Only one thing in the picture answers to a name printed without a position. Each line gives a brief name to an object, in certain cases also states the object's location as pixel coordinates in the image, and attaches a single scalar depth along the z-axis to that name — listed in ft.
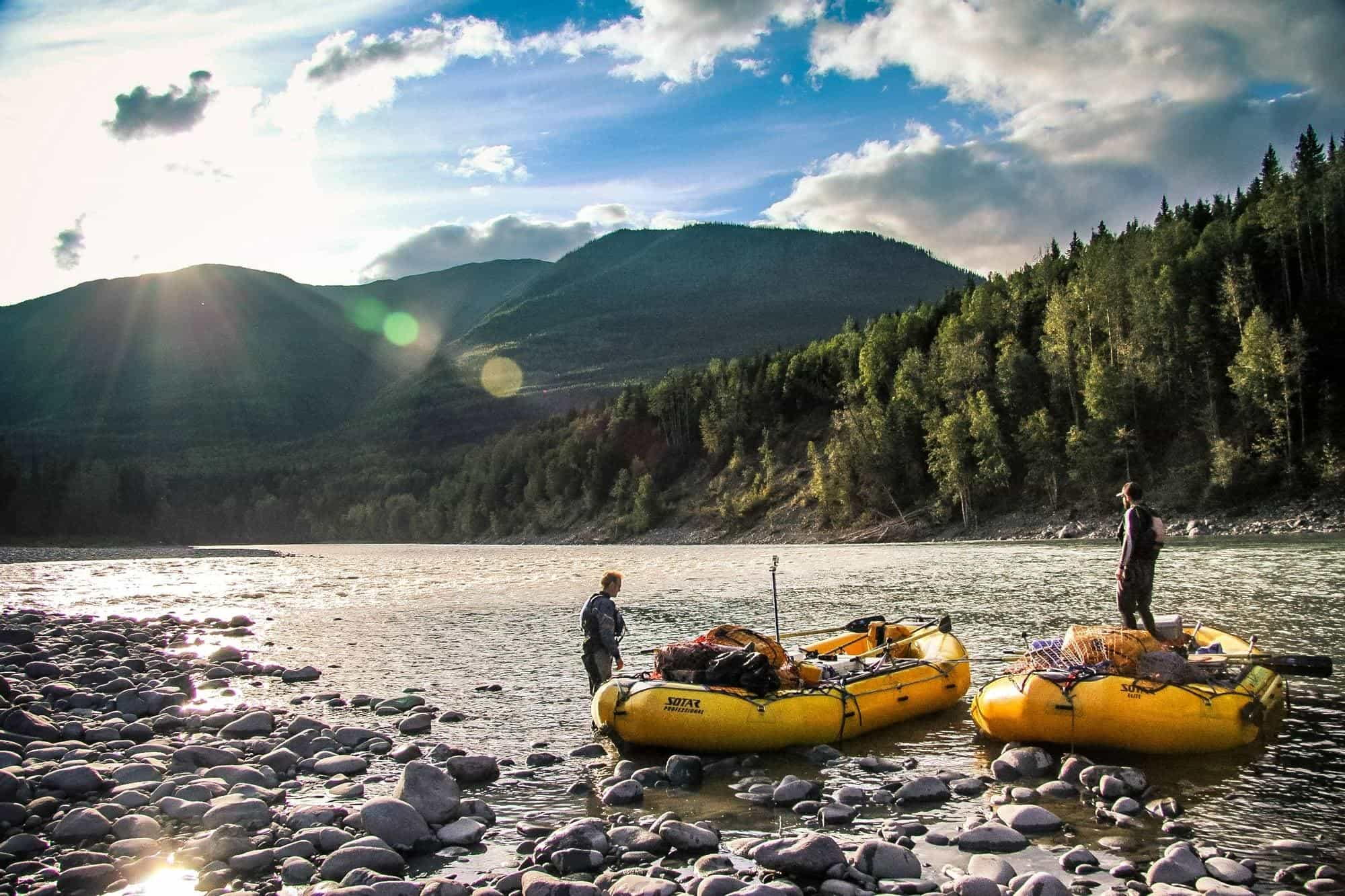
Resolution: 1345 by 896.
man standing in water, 47.98
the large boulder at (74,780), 33.58
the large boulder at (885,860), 26.43
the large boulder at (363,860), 26.63
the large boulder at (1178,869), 25.34
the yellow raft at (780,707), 41.16
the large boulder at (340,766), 38.19
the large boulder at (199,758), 38.01
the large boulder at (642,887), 24.49
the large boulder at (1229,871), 25.29
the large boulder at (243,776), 35.58
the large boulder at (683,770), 37.52
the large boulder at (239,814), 30.91
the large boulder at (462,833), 30.25
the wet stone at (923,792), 34.01
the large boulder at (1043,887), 23.77
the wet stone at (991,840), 28.66
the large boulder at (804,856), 26.43
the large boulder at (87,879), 25.75
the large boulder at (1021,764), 36.88
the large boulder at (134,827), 29.55
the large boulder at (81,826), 29.32
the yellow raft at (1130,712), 38.34
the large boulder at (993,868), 25.62
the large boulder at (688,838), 29.25
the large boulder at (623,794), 34.86
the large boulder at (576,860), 27.22
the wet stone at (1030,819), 30.32
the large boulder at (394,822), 29.60
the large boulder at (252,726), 44.73
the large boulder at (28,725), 41.63
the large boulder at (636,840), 29.22
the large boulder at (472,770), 37.50
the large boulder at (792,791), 34.73
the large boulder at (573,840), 28.58
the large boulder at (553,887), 24.49
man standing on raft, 46.06
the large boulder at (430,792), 31.78
